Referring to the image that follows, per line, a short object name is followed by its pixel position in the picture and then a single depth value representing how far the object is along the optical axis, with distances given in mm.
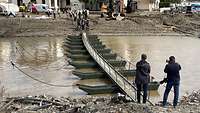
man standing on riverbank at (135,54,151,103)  12961
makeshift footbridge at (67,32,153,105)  16297
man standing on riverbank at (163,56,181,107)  12578
